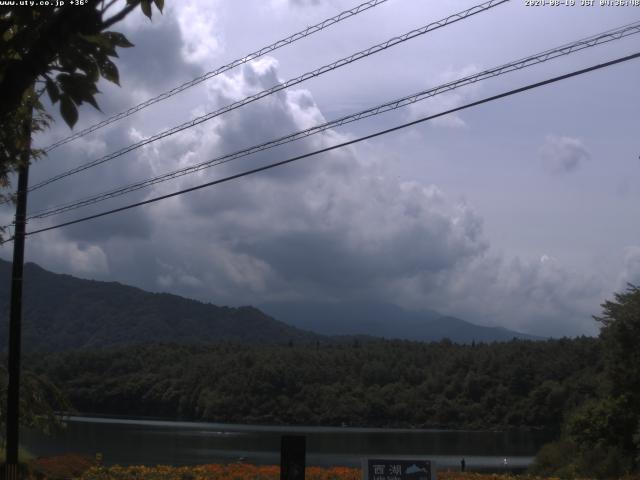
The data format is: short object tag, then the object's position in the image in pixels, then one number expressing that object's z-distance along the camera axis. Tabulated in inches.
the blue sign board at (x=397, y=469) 513.3
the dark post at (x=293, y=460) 503.8
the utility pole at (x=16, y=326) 782.5
